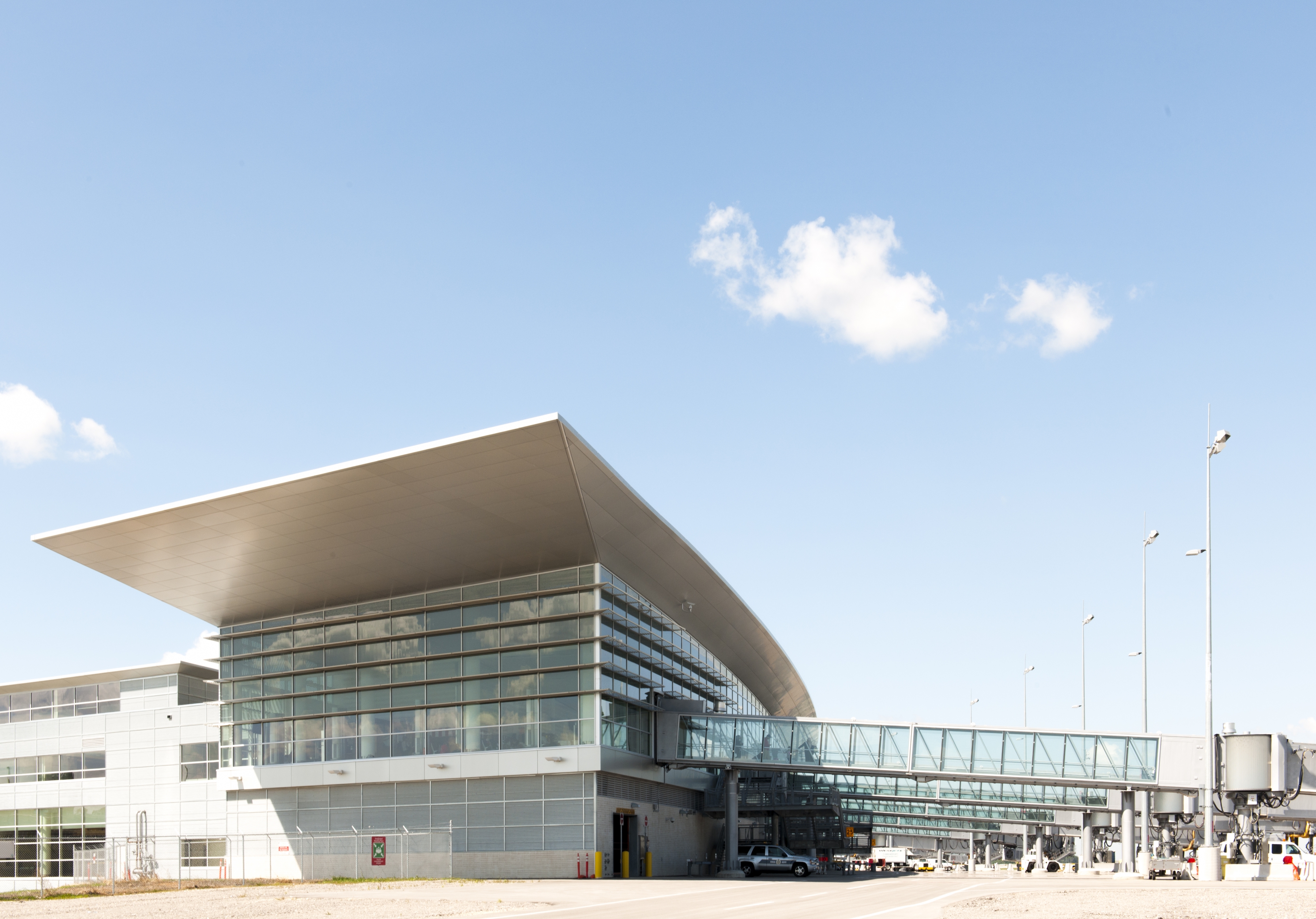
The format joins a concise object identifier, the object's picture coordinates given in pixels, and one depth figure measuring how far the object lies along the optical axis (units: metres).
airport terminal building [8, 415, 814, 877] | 40.50
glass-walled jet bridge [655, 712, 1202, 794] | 45.03
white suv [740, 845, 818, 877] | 49.56
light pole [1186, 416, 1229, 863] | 32.72
